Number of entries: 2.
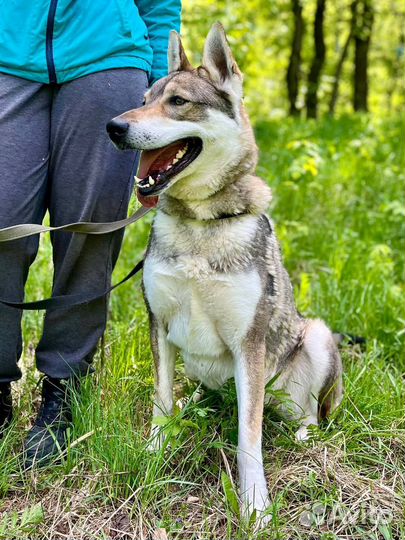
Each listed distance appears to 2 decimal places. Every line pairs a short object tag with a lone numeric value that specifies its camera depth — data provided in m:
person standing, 2.30
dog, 2.33
